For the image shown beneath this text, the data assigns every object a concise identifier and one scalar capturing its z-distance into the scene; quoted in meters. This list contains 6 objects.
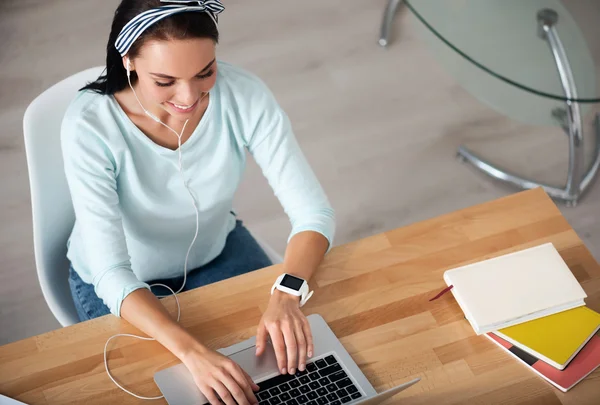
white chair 2.84
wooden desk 2.60
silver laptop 2.58
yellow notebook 2.63
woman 2.63
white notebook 2.68
